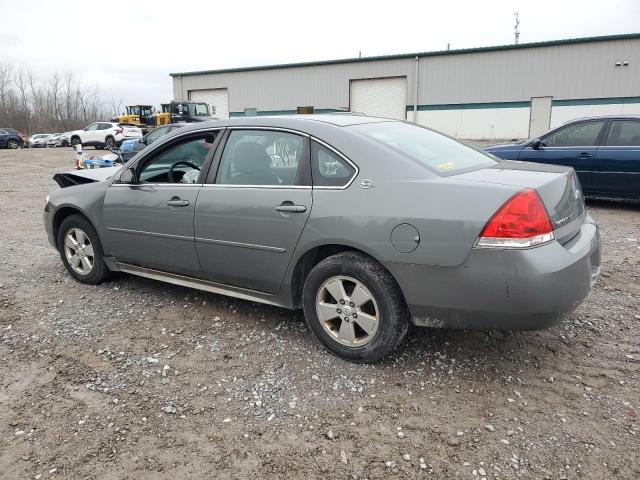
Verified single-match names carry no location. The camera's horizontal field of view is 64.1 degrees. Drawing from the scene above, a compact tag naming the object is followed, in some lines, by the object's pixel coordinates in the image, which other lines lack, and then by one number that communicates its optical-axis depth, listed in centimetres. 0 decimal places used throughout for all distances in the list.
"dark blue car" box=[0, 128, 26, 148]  3472
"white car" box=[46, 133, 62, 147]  3778
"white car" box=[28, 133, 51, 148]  3834
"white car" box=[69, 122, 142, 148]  2906
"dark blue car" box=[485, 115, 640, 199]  774
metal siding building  2816
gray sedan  272
